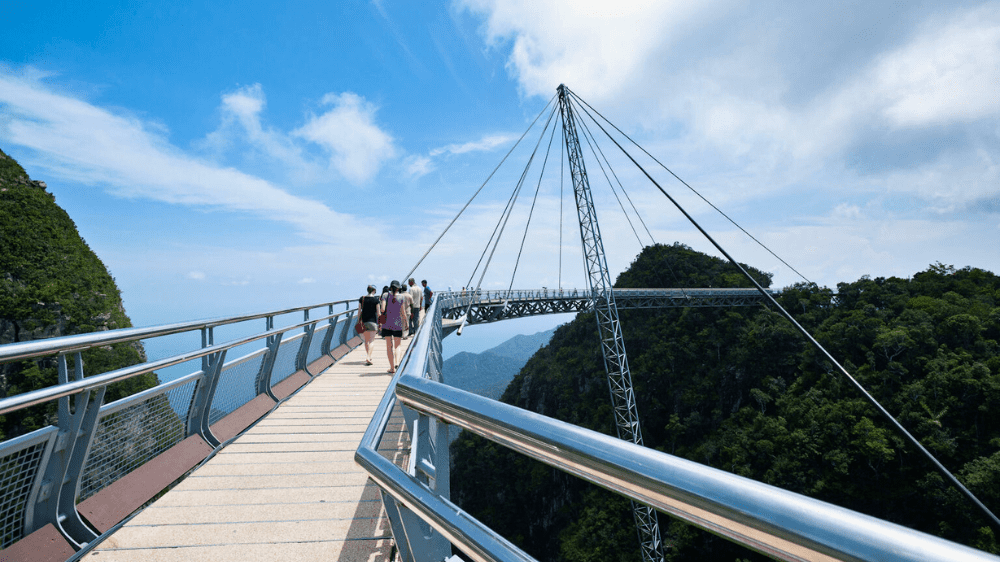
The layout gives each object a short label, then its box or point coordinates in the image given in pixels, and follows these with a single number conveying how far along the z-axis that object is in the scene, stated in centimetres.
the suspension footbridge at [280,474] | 74
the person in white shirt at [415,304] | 1421
